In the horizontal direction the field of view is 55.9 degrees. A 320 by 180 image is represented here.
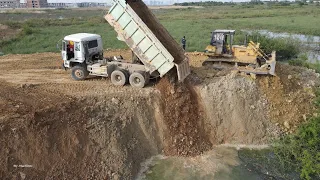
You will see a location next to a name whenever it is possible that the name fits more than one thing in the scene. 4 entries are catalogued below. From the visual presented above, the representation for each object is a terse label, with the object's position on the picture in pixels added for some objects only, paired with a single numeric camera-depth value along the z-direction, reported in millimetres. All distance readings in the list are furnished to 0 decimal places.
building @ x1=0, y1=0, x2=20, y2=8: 148812
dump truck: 13016
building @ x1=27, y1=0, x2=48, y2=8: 142725
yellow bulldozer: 16750
